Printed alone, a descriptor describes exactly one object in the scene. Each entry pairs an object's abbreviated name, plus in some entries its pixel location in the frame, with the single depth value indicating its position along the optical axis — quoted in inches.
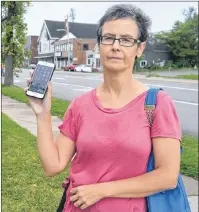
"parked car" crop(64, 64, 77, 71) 1443.3
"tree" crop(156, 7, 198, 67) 1517.5
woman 42.3
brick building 1652.6
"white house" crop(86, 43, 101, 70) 1559.8
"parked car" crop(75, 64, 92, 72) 1363.1
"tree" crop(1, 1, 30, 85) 391.8
